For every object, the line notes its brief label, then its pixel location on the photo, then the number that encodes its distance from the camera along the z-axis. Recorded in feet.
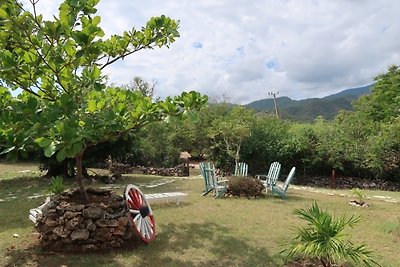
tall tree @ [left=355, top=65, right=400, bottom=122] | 84.09
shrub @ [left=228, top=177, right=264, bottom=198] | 31.09
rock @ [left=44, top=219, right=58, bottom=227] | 15.26
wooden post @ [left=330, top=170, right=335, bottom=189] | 47.39
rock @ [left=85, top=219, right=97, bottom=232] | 15.26
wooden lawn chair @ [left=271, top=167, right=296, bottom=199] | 31.72
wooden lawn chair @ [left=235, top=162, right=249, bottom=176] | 38.39
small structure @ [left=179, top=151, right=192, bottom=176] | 52.43
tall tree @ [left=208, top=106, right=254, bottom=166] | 49.49
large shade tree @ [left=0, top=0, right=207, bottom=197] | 11.23
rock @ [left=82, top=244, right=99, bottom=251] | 15.23
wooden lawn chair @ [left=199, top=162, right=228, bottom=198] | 30.63
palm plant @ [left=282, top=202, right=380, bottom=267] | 12.26
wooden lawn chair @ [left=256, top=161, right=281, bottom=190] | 32.90
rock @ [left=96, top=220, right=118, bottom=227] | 15.38
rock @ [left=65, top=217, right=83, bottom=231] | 15.06
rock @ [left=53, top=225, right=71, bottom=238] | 15.14
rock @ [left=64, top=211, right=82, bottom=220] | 15.16
